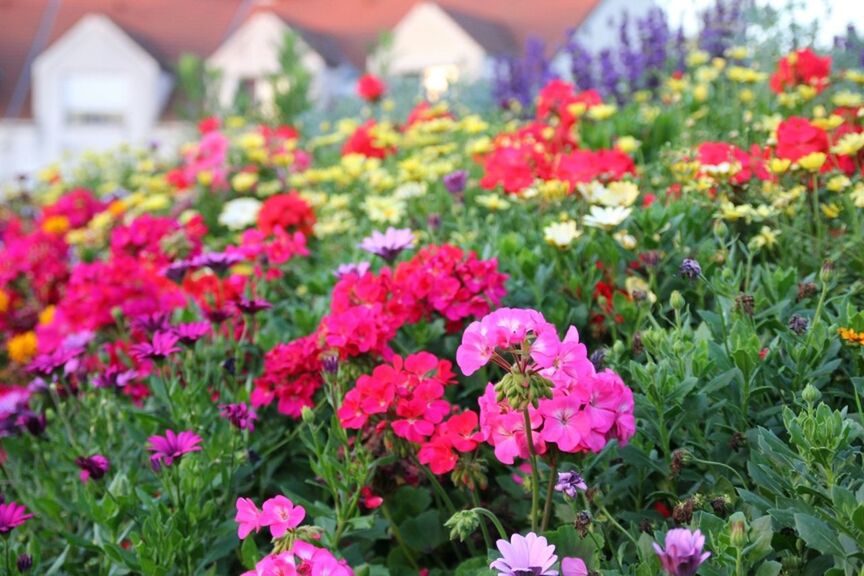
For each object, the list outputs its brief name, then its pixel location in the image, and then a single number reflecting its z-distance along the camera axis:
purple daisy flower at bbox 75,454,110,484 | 1.70
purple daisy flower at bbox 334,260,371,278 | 1.95
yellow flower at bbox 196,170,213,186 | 4.59
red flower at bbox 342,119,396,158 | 3.70
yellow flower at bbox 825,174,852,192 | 2.02
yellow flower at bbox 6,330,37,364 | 3.41
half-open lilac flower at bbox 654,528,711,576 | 0.90
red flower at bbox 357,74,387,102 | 4.47
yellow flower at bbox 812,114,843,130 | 2.13
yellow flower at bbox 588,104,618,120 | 2.93
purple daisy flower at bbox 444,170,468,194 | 2.50
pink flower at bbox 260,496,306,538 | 1.22
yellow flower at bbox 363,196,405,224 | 2.66
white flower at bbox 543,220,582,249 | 1.87
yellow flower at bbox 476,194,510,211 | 2.57
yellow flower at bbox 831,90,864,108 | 2.68
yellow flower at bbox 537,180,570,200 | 2.27
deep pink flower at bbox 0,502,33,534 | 1.55
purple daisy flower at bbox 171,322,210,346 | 1.80
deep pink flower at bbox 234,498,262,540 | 1.26
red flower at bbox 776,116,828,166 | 2.05
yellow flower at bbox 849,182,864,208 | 1.83
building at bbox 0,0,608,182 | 15.52
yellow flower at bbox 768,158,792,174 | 1.96
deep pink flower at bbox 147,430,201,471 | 1.57
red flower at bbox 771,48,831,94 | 2.85
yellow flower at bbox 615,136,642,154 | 2.52
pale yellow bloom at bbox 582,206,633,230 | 1.78
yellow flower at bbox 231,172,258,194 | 4.08
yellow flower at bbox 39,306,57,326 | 3.15
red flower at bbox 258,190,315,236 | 3.07
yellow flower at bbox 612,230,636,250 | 1.88
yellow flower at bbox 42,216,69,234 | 4.37
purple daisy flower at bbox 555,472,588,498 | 1.21
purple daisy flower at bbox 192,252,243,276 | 2.16
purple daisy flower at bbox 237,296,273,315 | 1.96
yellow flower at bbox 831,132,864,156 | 1.97
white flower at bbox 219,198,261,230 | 3.44
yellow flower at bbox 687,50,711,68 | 3.44
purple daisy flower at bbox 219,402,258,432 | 1.65
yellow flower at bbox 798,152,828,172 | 1.93
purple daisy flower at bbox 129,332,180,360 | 1.79
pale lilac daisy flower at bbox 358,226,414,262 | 1.97
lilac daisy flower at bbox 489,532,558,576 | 1.03
